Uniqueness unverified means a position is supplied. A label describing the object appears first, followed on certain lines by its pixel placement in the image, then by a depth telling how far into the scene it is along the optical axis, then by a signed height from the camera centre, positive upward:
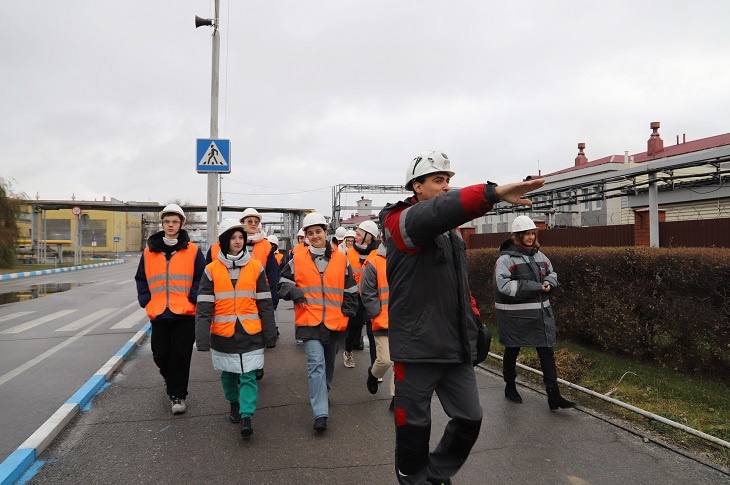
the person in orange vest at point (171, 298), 4.56 -0.50
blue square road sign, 8.48 +1.64
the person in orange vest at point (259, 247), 5.92 -0.02
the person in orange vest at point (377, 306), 4.88 -0.65
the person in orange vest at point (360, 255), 6.73 -0.16
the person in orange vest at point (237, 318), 4.03 -0.63
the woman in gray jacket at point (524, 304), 4.67 -0.63
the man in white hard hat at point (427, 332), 2.63 -0.50
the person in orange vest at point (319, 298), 4.29 -0.51
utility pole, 8.82 +2.51
